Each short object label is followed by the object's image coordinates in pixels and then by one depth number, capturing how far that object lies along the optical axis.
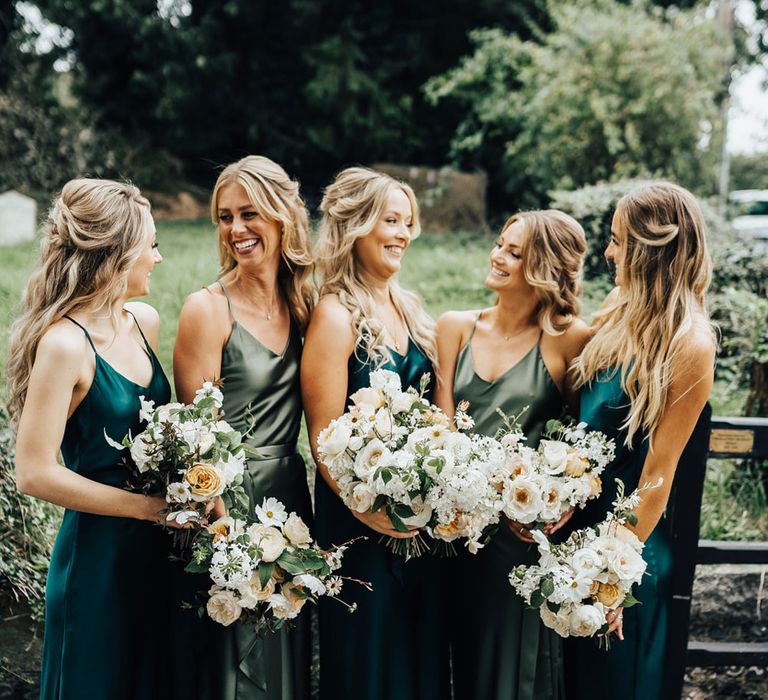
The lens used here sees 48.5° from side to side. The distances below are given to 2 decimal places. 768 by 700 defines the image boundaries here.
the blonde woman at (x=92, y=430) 2.90
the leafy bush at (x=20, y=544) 4.20
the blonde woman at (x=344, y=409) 3.45
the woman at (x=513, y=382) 3.43
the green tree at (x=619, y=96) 12.45
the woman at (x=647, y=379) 3.21
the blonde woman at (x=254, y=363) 3.29
